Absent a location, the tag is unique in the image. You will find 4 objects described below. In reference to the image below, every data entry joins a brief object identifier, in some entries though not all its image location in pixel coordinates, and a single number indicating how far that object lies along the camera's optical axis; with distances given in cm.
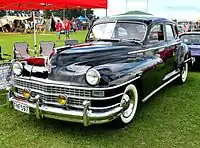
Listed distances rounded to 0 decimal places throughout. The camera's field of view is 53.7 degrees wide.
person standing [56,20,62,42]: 1714
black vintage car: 277
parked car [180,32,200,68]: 645
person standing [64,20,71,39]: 1753
